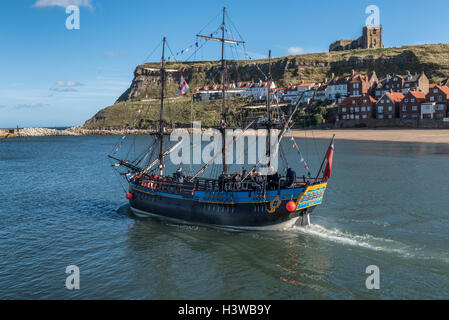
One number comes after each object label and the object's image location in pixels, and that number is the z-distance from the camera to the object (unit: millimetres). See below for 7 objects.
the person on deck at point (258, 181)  25188
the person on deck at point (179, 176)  28383
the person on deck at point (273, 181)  25000
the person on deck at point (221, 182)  26328
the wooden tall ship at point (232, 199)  24047
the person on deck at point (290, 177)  24625
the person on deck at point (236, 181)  26012
